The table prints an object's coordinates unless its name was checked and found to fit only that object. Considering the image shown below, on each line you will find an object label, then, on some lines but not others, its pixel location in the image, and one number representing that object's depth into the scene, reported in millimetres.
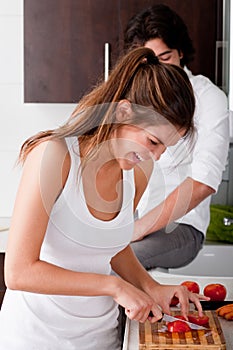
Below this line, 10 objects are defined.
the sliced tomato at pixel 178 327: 2214
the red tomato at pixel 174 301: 2447
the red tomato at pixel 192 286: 2595
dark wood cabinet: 3758
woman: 2167
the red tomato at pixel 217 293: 2571
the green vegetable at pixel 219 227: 3721
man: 3134
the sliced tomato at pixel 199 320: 2287
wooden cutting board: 2116
